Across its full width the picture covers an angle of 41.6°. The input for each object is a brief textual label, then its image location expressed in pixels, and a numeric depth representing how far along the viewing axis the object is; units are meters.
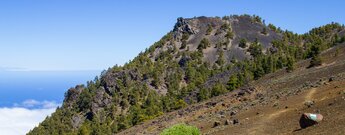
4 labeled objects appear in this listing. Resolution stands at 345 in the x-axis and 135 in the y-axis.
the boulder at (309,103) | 46.34
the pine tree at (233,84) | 124.03
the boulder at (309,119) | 37.69
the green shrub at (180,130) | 40.90
